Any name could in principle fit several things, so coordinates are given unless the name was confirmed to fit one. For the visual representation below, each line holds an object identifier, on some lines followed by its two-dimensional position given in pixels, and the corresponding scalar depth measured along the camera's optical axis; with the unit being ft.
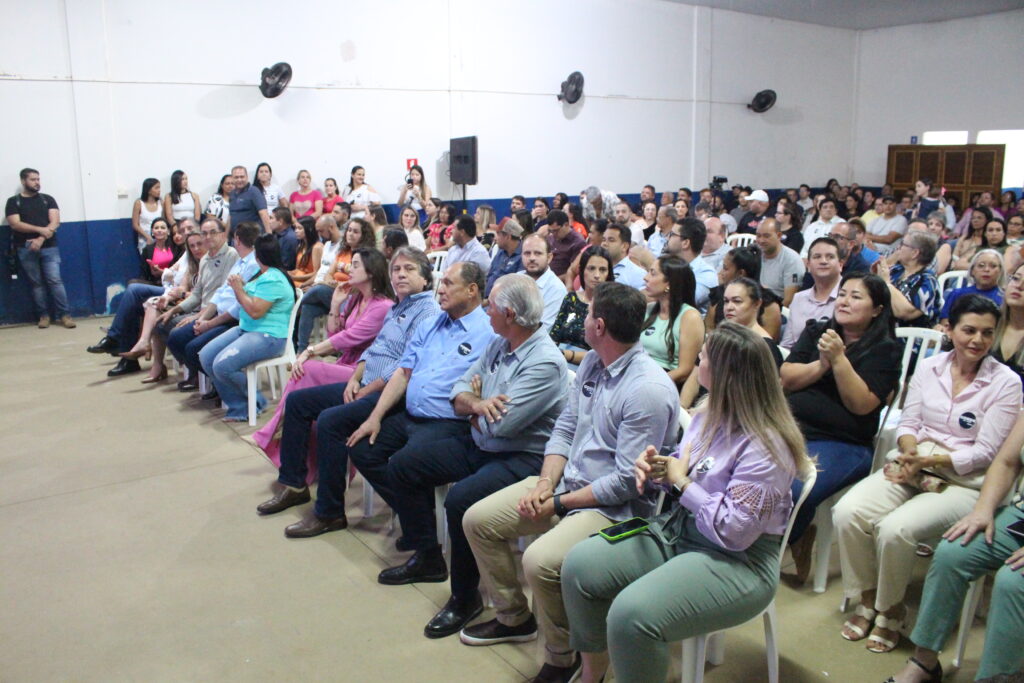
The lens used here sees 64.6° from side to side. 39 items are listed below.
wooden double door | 42.91
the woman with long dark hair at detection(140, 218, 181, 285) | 21.75
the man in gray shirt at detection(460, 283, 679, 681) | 7.29
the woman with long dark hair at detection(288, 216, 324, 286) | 20.90
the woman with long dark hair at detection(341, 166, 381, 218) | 31.32
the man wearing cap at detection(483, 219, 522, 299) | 19.76
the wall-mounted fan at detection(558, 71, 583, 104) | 37.47
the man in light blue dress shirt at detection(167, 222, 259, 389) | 16.21
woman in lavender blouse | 6.19
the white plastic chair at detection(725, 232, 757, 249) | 25.31
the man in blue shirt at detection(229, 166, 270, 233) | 28.43
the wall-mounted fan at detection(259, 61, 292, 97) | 29.45
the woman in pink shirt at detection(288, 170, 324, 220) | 30.40
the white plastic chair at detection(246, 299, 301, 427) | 15.37
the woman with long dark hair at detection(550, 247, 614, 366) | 13.02
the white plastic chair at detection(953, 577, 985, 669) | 7.55
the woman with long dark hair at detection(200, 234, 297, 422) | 14.90
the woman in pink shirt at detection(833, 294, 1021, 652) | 7.84
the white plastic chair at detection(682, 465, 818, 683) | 6.53
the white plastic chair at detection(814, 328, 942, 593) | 9.11
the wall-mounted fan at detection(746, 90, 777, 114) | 44.47
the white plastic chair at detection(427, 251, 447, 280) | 23.00
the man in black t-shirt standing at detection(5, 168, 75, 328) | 25.38
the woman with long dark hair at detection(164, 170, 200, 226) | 27.78
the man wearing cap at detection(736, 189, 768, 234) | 29.91
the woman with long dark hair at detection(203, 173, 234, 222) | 28.48
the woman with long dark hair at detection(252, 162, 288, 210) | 29.55
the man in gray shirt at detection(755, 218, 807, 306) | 16.60
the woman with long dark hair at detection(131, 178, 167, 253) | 27.37
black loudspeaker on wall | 32.48
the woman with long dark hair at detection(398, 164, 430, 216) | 32.42
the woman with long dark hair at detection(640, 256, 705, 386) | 11.12
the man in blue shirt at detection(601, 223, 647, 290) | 15.56
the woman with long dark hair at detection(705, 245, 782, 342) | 12.62
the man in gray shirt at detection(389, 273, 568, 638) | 8.66
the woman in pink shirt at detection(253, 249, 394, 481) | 12.64
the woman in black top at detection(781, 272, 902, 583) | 8.85
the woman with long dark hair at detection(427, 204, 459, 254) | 27.12
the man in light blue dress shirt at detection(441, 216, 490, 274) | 19.88
